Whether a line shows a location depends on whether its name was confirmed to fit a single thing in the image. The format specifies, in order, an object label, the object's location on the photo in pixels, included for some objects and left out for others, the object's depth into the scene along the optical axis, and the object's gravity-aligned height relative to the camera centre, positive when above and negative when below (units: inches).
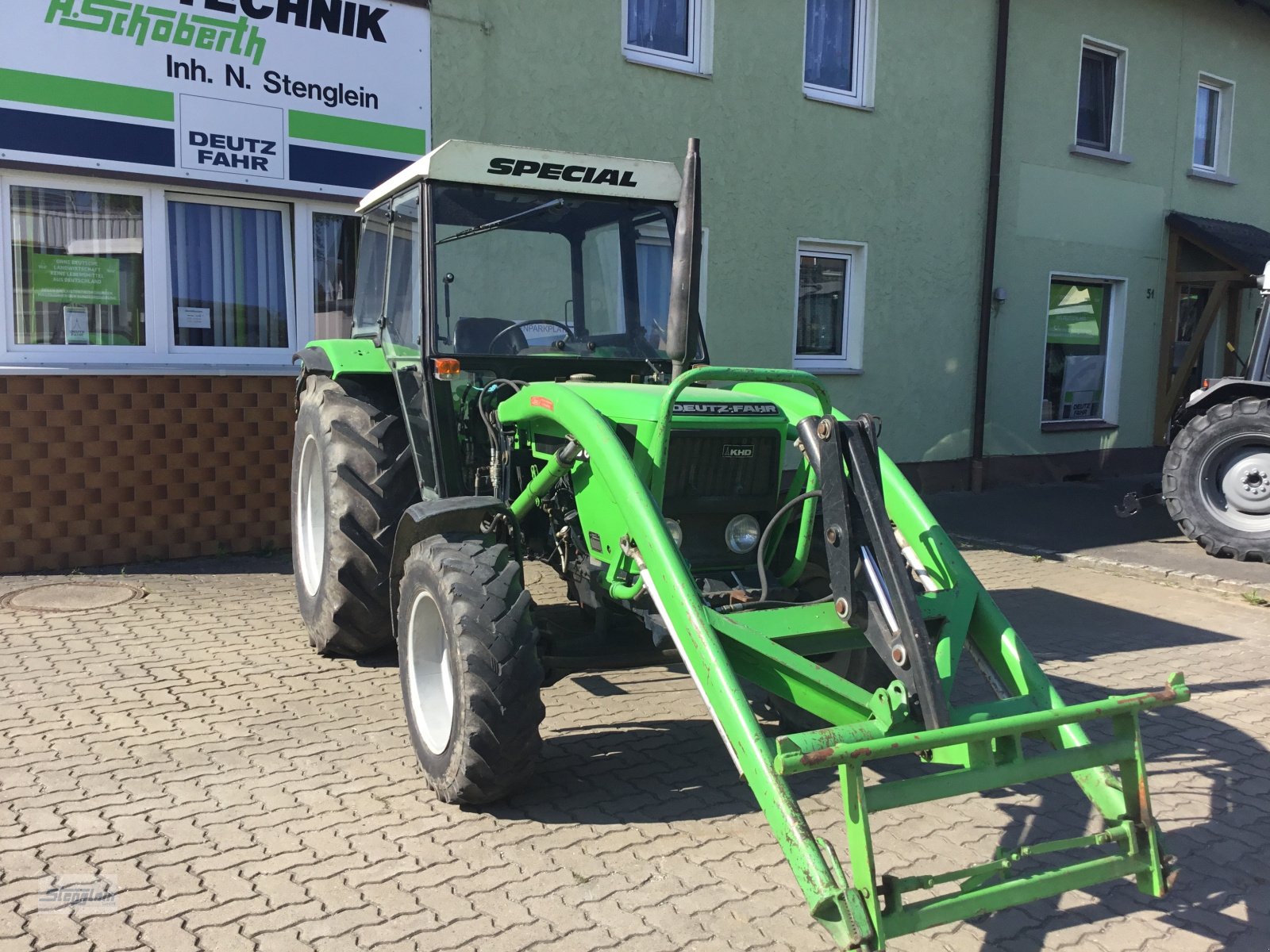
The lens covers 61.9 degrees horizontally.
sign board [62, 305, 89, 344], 261.4 +5.9
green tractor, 105.8 -24.1
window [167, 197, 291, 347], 275.6 +20.6
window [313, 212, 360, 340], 293.1 +23.7
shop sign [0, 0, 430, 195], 246.5 +65.6
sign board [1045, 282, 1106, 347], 461.4 +26.4
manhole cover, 227.8 -55.3
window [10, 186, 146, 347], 255.0 +19.7
